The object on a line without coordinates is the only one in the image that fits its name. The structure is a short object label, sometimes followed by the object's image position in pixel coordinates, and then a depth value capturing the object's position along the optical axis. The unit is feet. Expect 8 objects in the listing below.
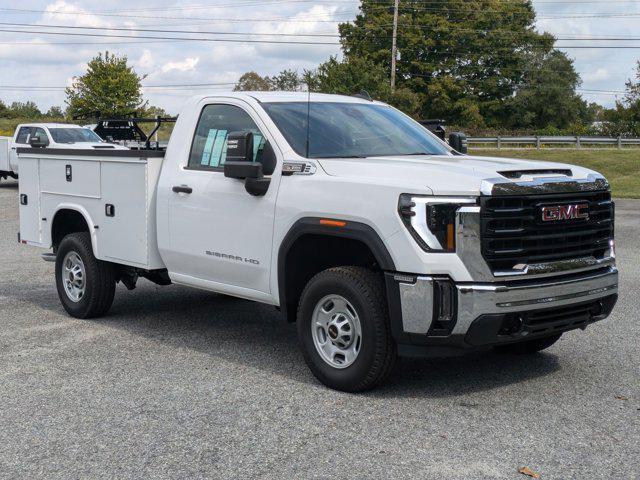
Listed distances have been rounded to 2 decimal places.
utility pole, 172.04
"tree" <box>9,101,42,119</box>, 242.37
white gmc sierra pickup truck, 17.11
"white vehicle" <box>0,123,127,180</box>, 78.64
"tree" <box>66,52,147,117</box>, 157.99
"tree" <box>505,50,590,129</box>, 255.91
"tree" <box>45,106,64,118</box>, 240.79
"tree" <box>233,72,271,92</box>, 195.26
